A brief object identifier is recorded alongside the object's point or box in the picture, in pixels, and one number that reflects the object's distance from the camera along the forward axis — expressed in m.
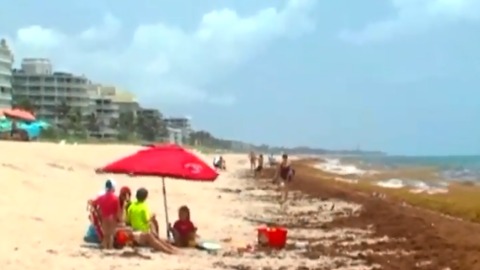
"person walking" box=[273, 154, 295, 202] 37.58
